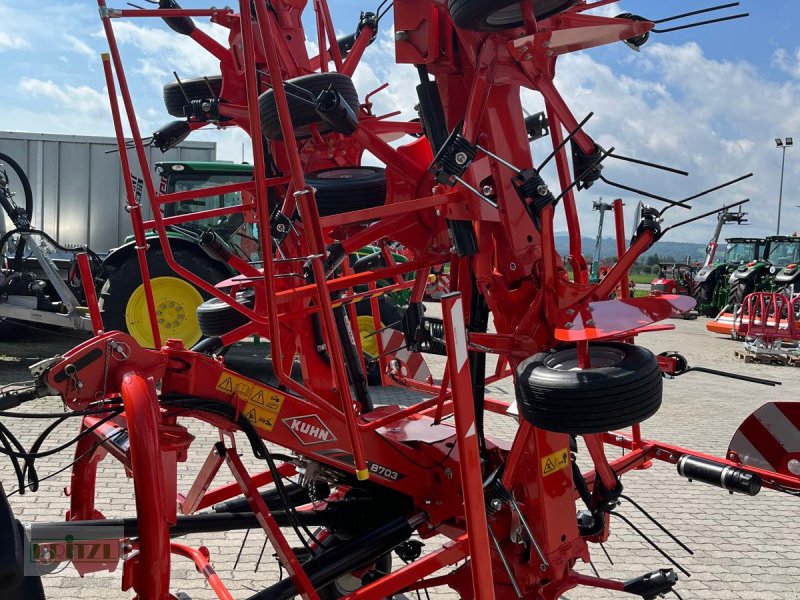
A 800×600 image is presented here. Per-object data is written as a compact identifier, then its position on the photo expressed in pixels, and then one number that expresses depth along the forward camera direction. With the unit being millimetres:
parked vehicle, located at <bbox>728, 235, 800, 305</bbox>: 16469
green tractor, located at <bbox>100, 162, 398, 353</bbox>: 7902
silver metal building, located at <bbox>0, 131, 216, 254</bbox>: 12156
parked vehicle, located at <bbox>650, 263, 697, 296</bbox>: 18703
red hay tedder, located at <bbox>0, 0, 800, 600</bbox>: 2133
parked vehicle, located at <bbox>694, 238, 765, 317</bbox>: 19688
